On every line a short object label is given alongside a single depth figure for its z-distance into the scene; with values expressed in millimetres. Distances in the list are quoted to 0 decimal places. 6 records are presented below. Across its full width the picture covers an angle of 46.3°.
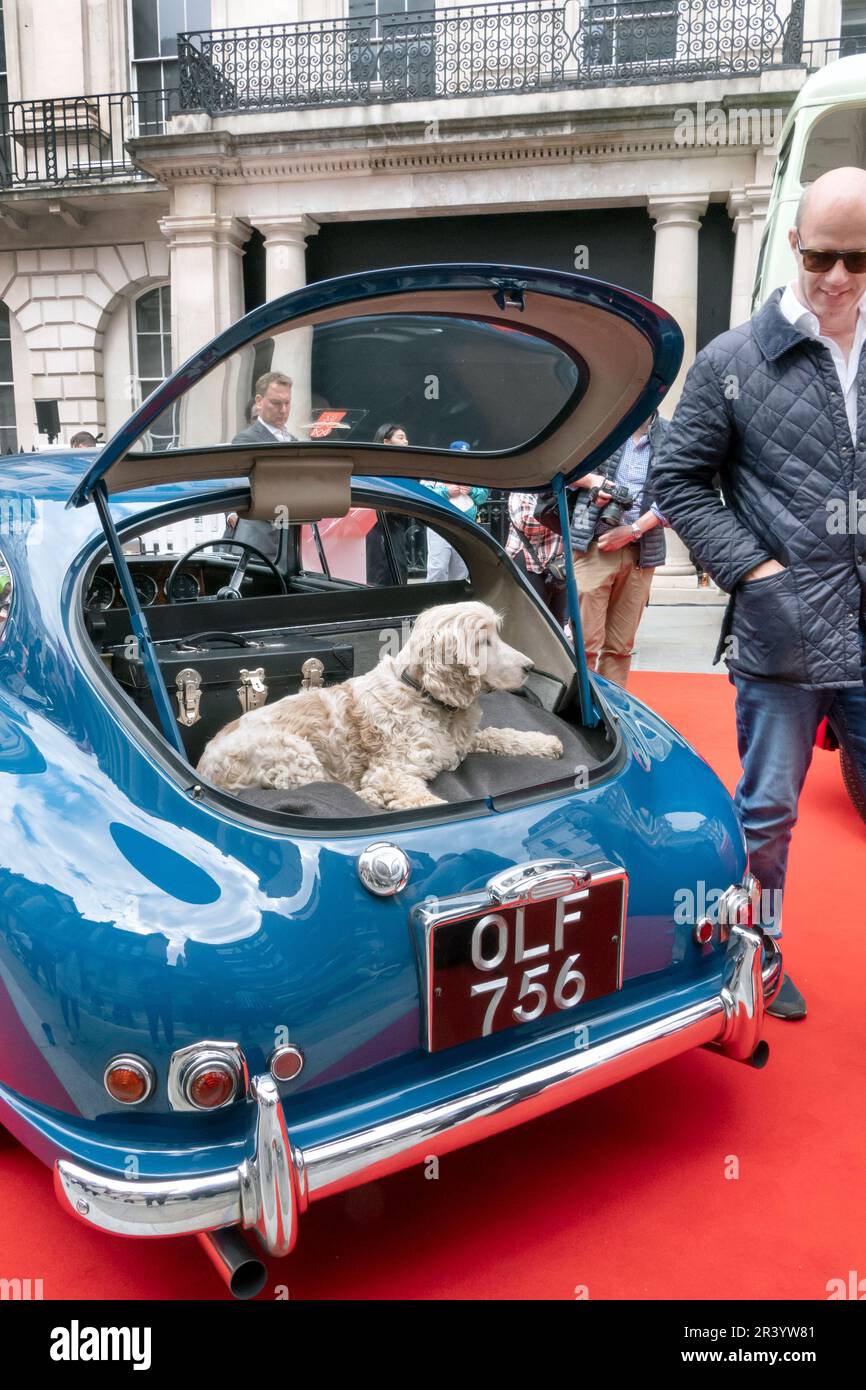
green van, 7738
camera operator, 6012
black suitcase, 2953
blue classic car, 1833
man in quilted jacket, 2750
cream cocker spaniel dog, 2785
